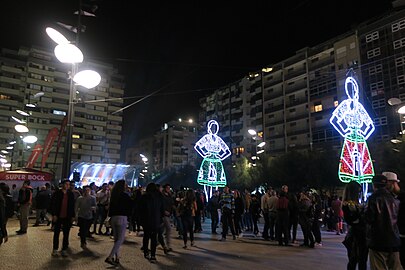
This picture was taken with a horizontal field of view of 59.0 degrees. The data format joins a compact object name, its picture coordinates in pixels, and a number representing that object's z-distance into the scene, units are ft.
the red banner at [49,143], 64.90
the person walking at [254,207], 51.52
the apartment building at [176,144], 351.67
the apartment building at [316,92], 158.30
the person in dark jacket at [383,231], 15.40
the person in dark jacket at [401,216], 18.12
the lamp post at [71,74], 31.01
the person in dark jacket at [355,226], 18.03
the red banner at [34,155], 76.67
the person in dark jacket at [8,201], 29.84
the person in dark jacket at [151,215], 27.48
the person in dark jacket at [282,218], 38.83
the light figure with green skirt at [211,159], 89.20
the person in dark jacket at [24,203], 42.80
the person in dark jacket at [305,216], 38.13
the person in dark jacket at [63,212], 29.01
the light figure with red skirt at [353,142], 62.54
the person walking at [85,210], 34.47
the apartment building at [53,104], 230.07
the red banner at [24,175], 70.49
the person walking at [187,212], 36.47
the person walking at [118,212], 25.46
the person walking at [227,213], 41.57
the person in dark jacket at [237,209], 46.34
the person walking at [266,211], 44.40
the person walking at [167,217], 32.38
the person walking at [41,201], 53.78
